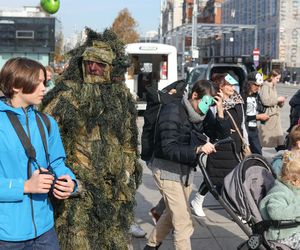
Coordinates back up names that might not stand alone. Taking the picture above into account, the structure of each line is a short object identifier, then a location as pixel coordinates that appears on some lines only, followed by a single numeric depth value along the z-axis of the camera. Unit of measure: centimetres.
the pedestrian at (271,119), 791
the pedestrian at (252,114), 691
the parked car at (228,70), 1478
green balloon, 1512
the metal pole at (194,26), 3223
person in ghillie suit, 340
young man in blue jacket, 242
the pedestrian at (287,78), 5203
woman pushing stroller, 550
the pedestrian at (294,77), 5241
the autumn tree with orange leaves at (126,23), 5812
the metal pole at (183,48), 3483
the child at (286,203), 318
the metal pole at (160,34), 5165
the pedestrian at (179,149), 379
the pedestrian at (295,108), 616
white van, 1723
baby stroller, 325
